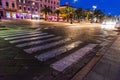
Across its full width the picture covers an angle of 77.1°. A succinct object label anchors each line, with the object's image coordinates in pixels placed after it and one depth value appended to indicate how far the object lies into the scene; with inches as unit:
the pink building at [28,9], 1327.8
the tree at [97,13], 1830.5
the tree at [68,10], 1088.6
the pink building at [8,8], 1149.8
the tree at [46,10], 1323.1
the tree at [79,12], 1303.1
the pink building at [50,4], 1550.4
